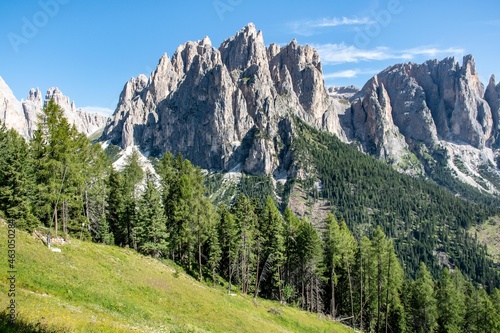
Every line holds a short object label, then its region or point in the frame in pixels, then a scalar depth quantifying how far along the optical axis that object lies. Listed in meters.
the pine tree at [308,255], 59.22
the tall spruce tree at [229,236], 57.25
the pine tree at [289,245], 64.19
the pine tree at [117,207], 60.81
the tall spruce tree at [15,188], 41.72
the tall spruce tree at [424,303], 63.66
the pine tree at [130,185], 59.69
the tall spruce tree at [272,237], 58.50
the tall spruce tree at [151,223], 51.97
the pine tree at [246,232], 53.84
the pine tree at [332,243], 57.34
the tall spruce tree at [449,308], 66.06
